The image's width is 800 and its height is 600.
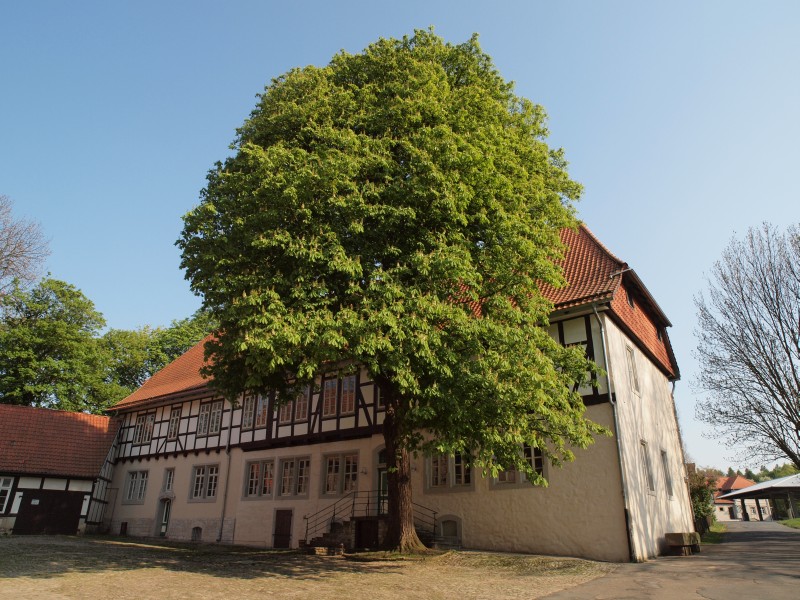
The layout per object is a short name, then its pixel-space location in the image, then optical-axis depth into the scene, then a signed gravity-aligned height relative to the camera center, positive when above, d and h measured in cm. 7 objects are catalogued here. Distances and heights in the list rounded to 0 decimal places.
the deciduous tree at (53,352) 3222 +890
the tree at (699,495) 2723 +119
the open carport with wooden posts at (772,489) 3679 +197
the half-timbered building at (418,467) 1431 +160
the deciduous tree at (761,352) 2128 +621
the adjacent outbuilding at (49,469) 2558 +190
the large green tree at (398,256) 1068 +505
